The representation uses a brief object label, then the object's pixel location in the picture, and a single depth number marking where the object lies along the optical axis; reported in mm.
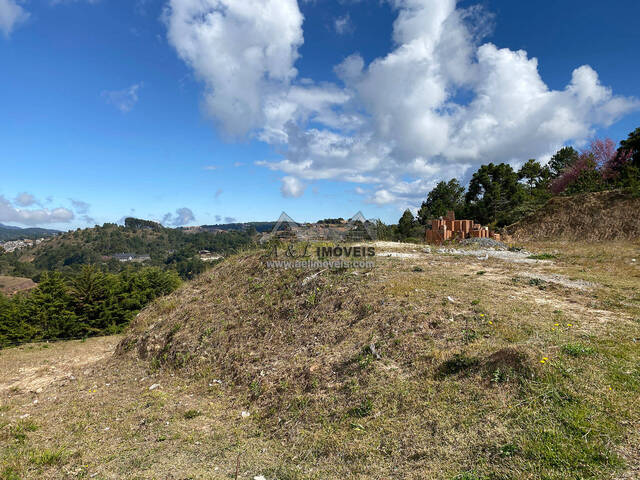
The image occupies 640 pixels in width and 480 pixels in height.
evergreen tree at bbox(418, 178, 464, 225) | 37188
